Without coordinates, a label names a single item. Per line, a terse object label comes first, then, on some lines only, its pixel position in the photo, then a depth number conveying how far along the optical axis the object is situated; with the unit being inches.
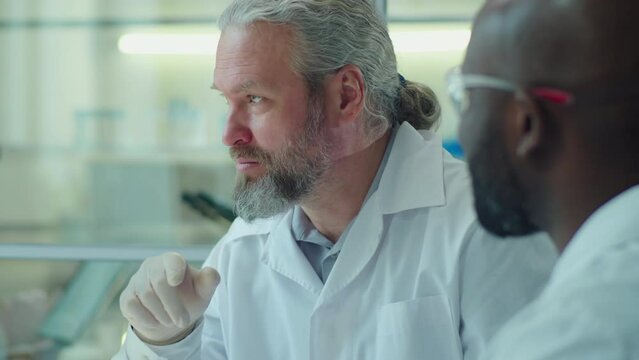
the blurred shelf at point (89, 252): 105.4
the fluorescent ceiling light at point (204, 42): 108.8
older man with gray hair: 64.0
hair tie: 72.0
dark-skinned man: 42.2
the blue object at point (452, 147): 94.1
